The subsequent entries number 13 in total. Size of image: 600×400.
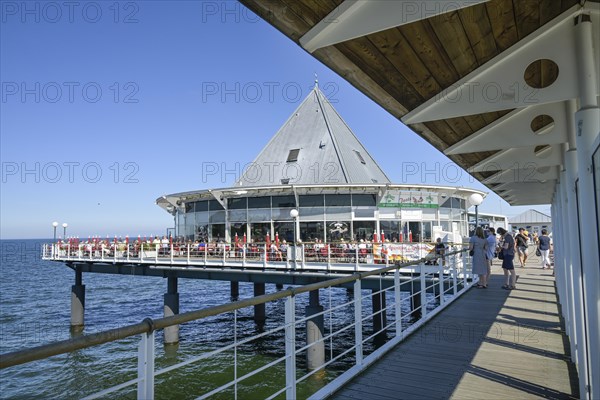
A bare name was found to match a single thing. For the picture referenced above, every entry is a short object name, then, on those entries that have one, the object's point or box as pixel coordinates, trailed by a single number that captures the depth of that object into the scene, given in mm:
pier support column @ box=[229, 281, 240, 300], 25031
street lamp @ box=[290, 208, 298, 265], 16881
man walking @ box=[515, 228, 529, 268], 18906
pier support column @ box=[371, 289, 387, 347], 14825
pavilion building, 25250
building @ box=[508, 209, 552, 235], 54312
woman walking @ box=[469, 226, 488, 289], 10805
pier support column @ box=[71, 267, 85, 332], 20562
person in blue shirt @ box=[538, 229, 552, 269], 16984
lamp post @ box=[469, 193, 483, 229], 13961
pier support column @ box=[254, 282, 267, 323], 18922
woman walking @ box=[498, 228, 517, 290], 10734
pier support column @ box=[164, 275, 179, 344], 15969
